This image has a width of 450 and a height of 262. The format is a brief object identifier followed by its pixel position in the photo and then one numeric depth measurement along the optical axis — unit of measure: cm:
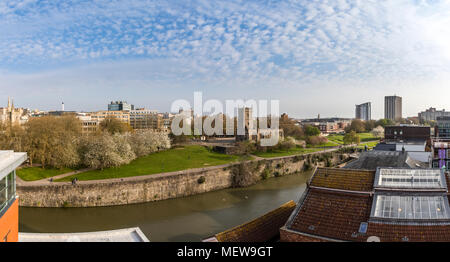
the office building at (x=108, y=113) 8318
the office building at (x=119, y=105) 12025
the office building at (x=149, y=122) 7556
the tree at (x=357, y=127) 10050
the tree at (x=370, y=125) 10894
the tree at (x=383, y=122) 10754
